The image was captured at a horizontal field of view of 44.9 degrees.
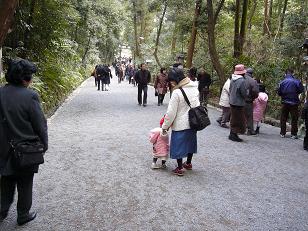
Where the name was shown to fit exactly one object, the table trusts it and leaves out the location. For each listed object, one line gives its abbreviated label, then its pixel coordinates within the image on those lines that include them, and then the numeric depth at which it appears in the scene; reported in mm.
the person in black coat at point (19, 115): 4016
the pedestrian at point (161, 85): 16781
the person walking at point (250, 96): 9602
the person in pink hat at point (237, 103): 9242
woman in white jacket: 6160
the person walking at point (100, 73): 24609
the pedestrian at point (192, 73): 8789
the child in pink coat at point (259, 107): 10633
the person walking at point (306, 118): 8955
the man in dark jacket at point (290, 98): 10156
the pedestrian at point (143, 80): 16297
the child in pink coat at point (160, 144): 6578
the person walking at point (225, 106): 11313
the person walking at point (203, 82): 16156
